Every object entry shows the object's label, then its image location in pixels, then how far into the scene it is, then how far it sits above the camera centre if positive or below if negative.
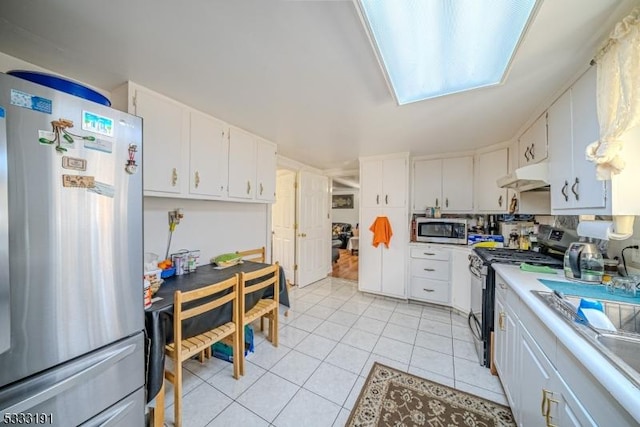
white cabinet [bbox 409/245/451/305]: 3.10 -0.88
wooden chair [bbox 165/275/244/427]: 1.38 -0.86
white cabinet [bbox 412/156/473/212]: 3.21 +0.44
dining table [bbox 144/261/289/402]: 1.25 -0.71
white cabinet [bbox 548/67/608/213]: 1.23 +0.41
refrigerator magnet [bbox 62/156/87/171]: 0.88 +0.20
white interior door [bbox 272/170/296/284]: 3.94 -0.16
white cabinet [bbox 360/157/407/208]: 3.32 +0.46
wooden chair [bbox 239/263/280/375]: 1.82 -0.79
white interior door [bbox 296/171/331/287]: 3.90 -0.30
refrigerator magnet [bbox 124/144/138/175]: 1.07 +0.25
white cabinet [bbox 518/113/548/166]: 1.84 +0.65
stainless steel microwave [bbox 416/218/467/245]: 3.09 -0.25
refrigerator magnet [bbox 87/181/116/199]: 0.96 +0.10
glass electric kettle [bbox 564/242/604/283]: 1.35 -0.31
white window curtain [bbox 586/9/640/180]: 0.96 +0.55
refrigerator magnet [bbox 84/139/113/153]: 0.95 +0.30
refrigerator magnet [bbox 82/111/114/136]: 0.94 +0.39
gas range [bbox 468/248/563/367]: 1.86 -0.63
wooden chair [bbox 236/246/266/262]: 2.79 -0.54
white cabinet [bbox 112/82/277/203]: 1.69 +0.57
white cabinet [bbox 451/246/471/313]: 2.81 -0.86
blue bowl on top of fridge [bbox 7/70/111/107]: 0.96 +0.59
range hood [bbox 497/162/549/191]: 1.74 +0.31
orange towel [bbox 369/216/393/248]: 3.41 -0.28
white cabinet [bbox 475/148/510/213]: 2.83 +0.43
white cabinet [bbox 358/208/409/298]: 3.35 -0.71
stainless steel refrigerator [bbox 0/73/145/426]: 0.78 -0.18
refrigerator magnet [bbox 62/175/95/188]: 0.88 +0.13
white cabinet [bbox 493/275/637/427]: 0.67 -0.68
